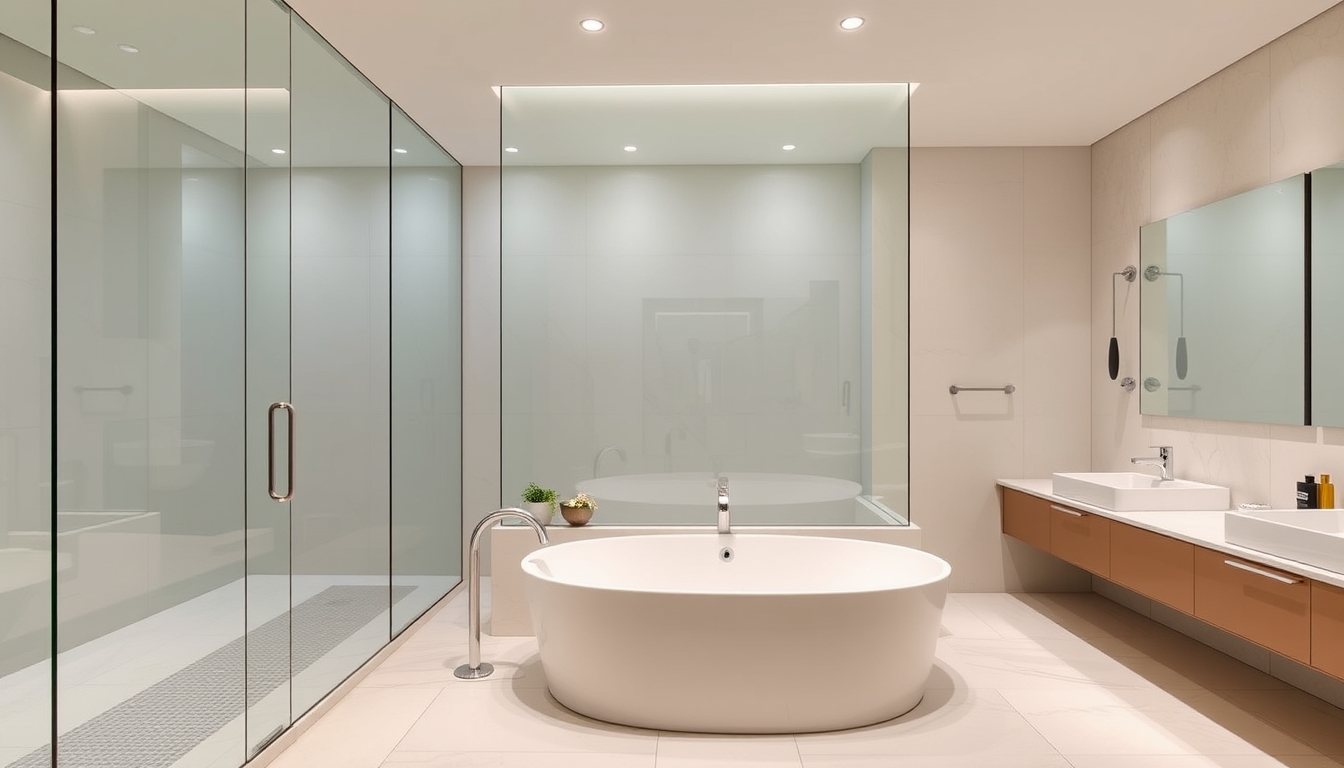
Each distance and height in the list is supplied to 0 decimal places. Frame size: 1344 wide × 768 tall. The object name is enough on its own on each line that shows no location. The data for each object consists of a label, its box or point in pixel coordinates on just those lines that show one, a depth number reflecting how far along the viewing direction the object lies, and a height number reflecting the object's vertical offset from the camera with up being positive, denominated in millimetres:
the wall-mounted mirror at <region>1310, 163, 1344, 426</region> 2988 +331
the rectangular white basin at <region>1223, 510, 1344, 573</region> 2395 -475
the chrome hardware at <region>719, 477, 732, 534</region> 3816 -609
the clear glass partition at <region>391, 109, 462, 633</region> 3998 +71
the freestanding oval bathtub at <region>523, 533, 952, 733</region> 2756 -919
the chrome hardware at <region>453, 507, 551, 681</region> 3424 -981
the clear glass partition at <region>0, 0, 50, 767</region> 1760 -10
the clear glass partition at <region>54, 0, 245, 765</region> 1866 +4
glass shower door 2586 +59
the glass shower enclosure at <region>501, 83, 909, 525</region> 3881 +426
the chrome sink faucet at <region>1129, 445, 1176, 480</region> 3941 -365
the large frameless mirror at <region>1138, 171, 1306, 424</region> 3246 +332
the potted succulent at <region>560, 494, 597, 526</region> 3885 -596
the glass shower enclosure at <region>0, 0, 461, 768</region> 1794 +12
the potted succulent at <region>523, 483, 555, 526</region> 3904 -562
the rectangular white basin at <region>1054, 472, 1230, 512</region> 3566 -489
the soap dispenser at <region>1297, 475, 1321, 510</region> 3010 -403
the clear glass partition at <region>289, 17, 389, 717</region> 2938 +74
